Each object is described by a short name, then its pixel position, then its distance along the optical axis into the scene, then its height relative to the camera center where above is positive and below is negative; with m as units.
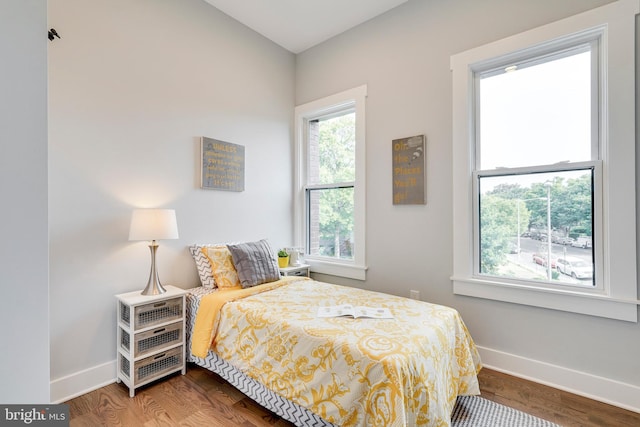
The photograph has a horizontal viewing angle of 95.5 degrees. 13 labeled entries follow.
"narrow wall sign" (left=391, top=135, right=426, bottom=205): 2.65 +0.40
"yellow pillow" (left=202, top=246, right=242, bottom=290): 2.44 -0.47
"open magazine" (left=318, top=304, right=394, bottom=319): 1.78 -0.63
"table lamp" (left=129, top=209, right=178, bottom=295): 2.07 -0.11
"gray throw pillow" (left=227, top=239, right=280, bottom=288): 2.44 -0.44
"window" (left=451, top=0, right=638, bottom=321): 1.85 +0.34
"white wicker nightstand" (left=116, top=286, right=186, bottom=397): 1.98 -0.89
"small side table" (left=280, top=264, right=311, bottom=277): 3.09 -0.62
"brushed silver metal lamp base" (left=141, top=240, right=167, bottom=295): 2.15 -0.51
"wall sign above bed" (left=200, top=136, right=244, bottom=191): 2.70 +0.47
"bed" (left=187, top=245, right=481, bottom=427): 1.32 -0.76
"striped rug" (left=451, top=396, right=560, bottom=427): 1.70 -1.24
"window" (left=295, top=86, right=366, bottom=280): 3.08 +0.34
